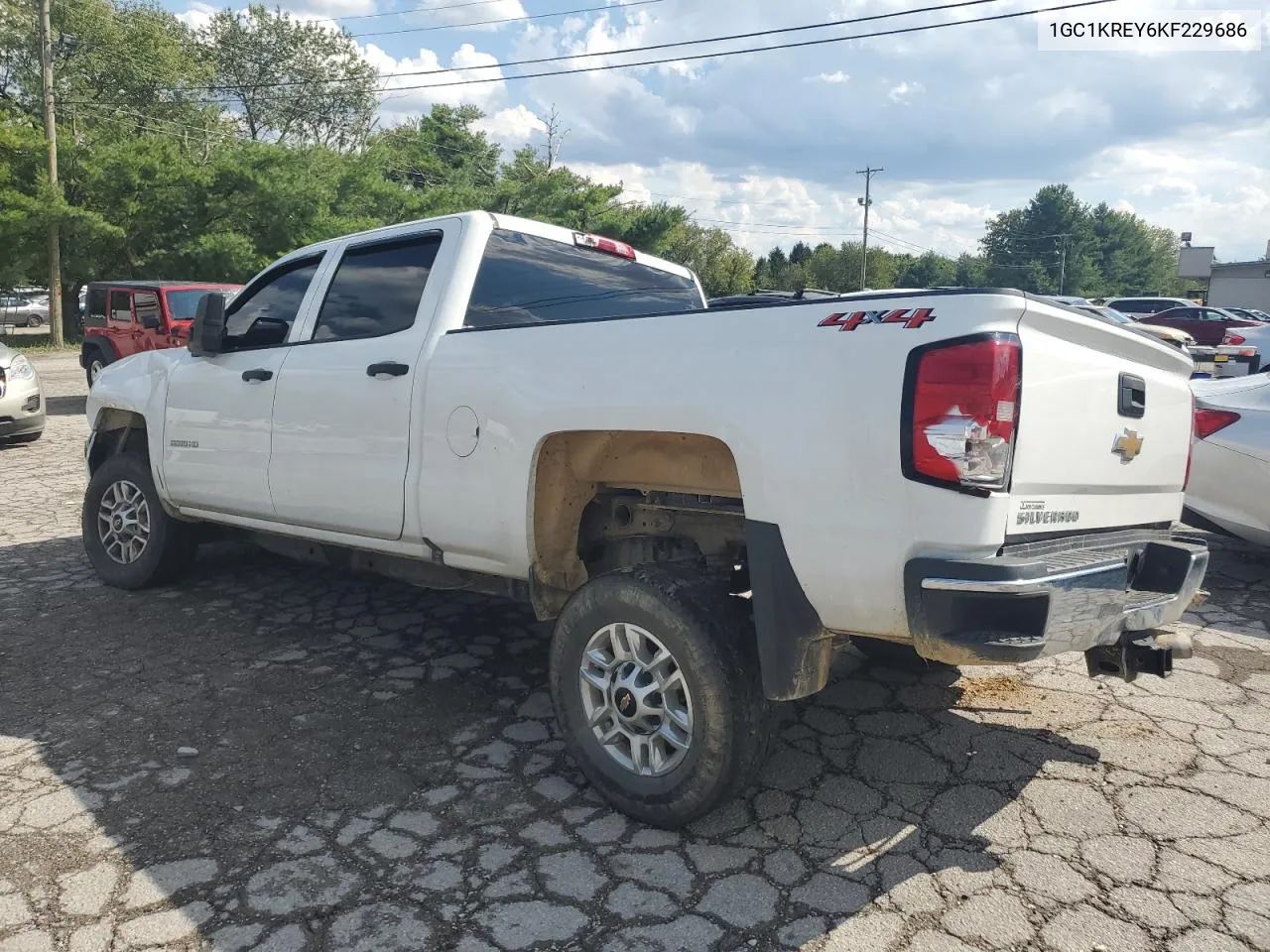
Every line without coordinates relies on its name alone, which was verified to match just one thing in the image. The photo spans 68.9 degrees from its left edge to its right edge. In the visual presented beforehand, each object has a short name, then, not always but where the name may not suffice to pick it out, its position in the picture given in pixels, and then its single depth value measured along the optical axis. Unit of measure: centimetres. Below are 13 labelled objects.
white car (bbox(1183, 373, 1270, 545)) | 529
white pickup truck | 238
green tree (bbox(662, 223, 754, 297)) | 6181
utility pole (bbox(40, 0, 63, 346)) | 2572
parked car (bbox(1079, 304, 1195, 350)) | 1376
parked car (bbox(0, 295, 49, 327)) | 3859
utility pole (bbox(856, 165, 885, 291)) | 6944
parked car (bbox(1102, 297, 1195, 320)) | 2953
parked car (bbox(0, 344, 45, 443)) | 998
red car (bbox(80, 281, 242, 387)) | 1383
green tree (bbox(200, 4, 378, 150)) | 4994
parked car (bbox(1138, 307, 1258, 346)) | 2472
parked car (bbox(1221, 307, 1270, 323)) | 2944
